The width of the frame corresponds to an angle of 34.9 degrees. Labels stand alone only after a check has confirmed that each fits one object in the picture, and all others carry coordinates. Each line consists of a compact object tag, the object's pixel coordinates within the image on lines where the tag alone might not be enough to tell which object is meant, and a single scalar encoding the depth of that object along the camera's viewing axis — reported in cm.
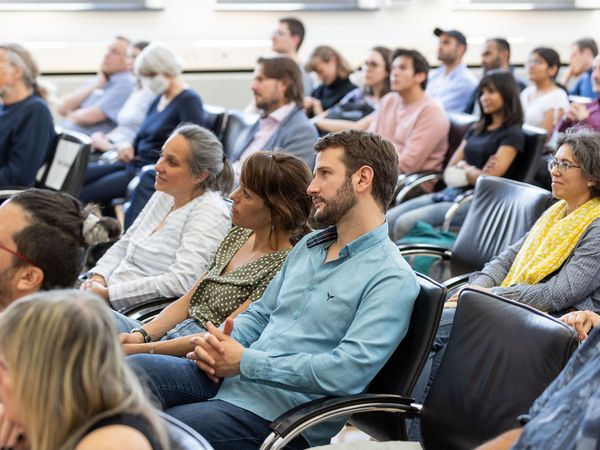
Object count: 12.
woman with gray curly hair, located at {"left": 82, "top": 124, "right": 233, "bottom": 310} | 316
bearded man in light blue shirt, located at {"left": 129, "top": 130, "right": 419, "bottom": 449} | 219
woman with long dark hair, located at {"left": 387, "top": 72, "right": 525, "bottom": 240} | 444
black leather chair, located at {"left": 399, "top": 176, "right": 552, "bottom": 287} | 329
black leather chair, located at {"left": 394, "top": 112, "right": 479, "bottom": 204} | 476
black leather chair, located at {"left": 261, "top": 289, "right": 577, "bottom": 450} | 201
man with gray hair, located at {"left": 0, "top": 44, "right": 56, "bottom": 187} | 455
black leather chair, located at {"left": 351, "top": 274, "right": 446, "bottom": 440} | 220
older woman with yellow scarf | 277
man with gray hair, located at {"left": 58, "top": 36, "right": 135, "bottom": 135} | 682
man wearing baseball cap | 650
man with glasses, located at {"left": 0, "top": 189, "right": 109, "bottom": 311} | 210
